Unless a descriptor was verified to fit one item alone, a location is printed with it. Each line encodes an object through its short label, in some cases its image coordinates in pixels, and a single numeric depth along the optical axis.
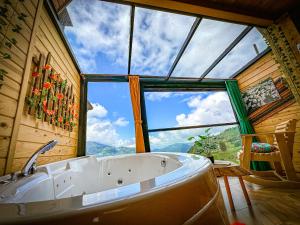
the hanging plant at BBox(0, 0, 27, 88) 0.94
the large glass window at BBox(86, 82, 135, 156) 2.75
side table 1.34
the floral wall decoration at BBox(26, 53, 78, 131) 1.30
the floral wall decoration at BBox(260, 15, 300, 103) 1.71
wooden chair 1.86
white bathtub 0.33
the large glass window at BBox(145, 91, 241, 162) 2.97
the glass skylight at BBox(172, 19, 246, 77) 2.14
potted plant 2.32
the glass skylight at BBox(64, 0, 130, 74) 1.81
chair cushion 2.08
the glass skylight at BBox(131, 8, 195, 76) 1.95
